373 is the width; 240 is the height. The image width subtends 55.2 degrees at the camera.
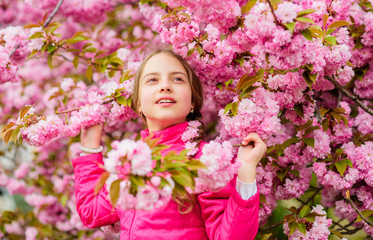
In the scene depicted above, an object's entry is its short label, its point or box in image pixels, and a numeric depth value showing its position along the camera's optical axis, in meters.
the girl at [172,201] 1.41
